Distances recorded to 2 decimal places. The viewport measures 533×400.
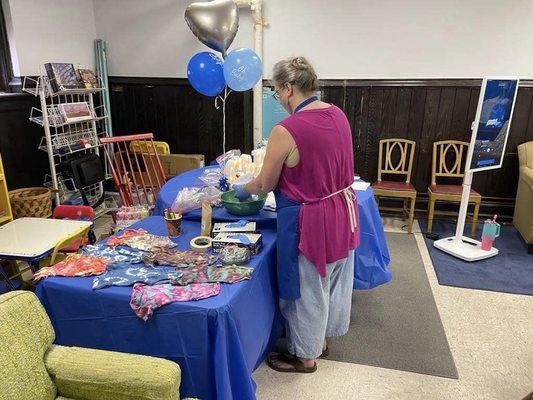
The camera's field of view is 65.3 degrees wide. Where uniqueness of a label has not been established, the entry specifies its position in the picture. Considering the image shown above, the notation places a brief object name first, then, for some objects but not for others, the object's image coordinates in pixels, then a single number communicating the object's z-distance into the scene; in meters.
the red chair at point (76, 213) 2.91
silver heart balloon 3.24
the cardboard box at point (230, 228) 1.97
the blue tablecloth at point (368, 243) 2.50
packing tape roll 1.85
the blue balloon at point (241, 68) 3.14
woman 1.72
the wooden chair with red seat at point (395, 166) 4.02
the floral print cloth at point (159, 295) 1.45
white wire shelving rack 3.77
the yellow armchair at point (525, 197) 3.56
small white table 2.18
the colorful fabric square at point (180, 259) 1.72
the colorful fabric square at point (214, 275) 1.58
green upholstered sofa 1.25
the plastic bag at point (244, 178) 2.22
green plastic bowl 2.15
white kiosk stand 3.27
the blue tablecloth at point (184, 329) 1.43
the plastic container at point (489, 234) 3.49
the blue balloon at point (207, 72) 3.37
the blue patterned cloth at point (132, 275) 1.55
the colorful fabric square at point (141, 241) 1.87
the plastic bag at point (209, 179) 2.66
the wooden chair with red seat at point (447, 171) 3.91
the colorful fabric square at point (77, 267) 1.63
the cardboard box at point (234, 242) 1.82
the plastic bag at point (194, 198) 2.24
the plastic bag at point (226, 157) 2.83
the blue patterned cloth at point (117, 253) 1.75
